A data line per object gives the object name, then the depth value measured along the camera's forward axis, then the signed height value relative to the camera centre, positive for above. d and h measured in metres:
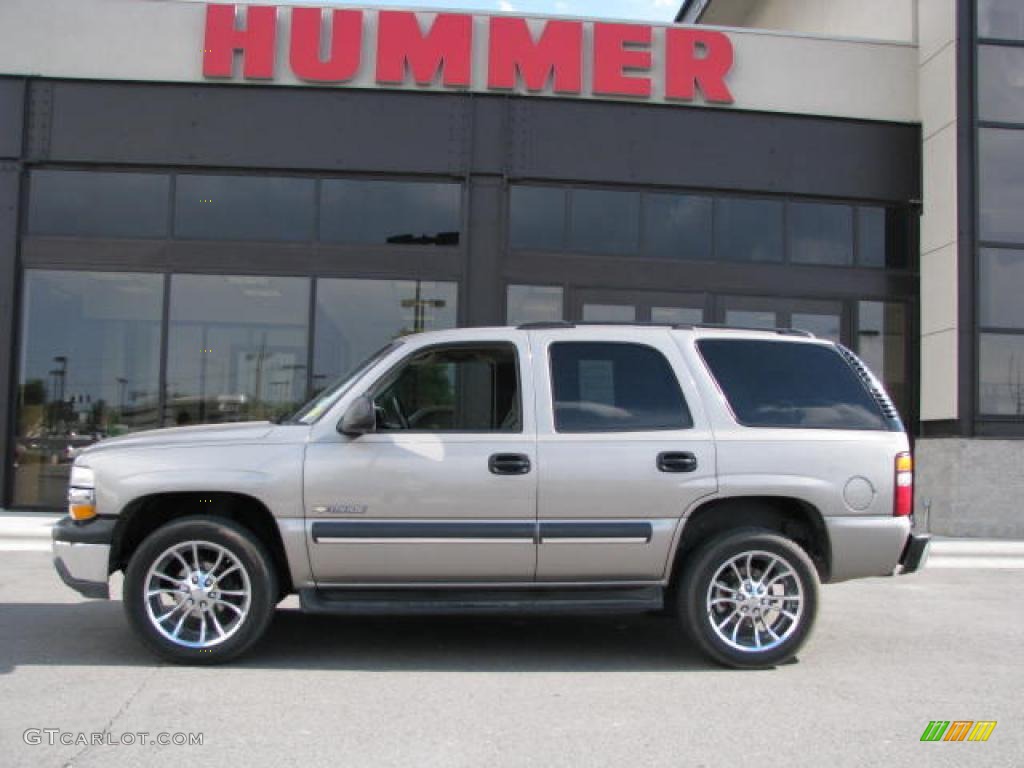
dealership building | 12.29 +3.02
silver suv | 5.19 -0.45
